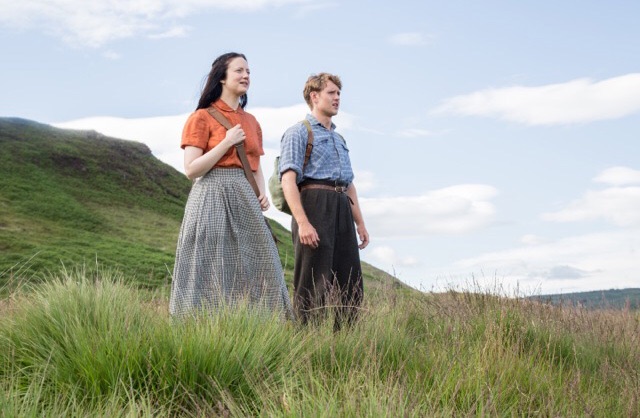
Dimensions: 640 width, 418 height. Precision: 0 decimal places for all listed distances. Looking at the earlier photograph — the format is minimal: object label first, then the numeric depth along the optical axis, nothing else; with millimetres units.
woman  6262
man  6711
